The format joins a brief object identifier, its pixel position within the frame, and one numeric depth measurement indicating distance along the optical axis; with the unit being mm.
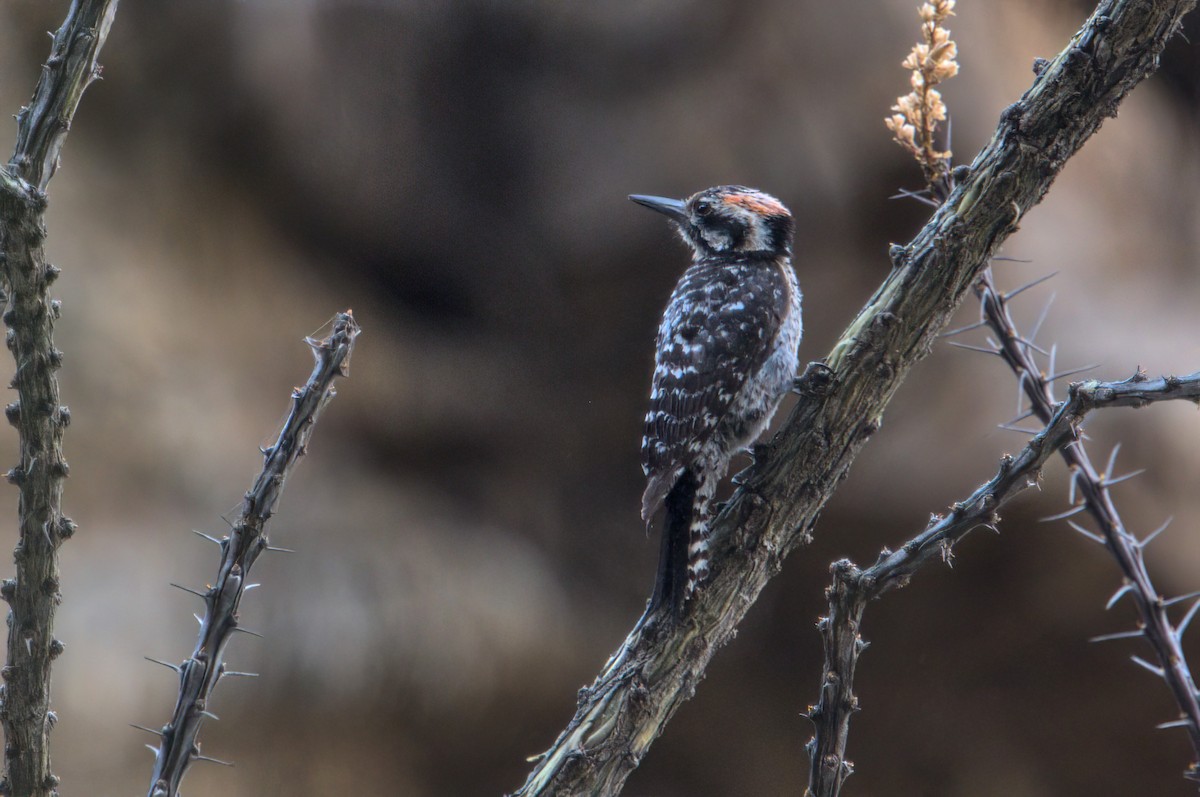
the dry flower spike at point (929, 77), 6570
